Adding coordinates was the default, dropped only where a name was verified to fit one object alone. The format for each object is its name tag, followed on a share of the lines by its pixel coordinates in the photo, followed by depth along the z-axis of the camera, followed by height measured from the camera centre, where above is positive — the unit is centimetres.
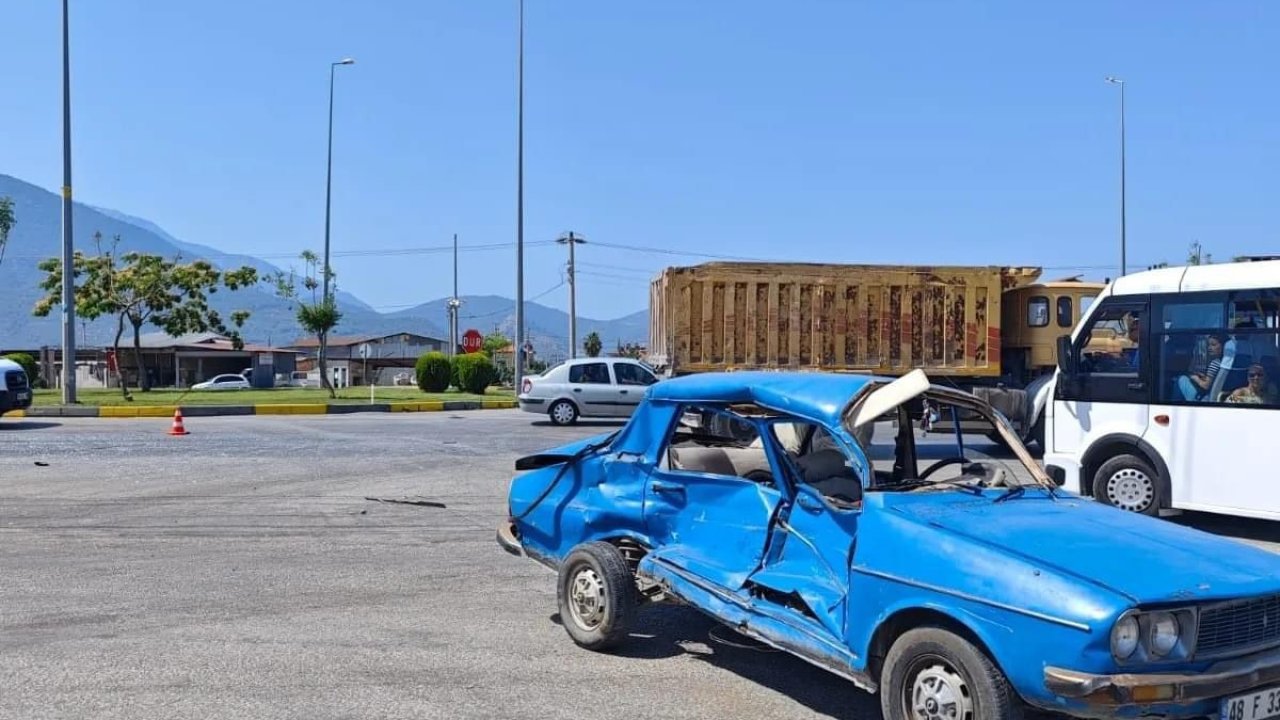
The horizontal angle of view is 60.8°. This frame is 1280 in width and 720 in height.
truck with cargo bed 1819 +74
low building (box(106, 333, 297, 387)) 6842 +10
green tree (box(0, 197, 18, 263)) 5581 +740
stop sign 4025 +76
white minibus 939 -29
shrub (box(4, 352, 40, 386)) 3785 -10
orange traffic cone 1894 -118
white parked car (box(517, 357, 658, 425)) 2250 -66
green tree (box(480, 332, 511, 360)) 8256 +150
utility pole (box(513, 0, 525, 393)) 3416 +481
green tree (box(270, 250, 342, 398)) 3700 +144
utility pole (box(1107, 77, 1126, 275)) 3641 +499
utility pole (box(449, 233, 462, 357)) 7011 +301
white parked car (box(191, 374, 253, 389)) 5675 -121
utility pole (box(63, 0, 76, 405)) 2712 +287
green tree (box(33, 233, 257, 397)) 3856 +265
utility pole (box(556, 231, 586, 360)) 4575 +250
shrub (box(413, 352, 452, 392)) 3647 -35
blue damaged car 388 -82
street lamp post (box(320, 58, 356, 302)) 3972 +614
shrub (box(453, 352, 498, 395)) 3581 -36
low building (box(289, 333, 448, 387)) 7588 +57
